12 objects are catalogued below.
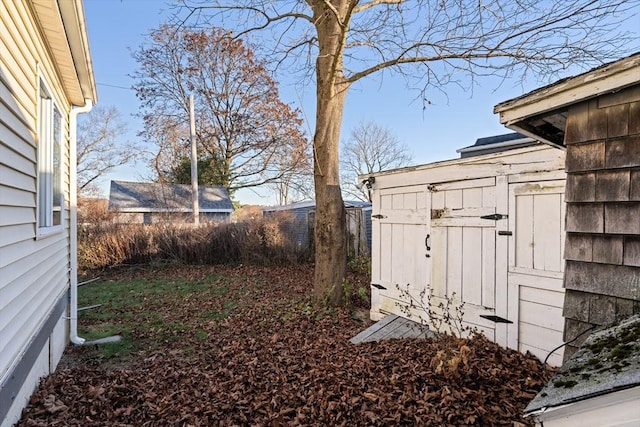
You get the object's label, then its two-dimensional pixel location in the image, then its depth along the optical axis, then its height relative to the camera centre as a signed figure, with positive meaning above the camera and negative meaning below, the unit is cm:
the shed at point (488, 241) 327 -32
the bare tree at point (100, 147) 2328 +432
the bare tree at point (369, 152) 2627 +449
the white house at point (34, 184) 214 +22
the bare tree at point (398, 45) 470 +244
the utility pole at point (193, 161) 1429 +211
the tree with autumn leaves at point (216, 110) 1964 +597
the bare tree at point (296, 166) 2180 +282
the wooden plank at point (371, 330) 441 -153
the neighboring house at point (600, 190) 179 +13
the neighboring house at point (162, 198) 1789 +73
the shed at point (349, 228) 1043 -48
